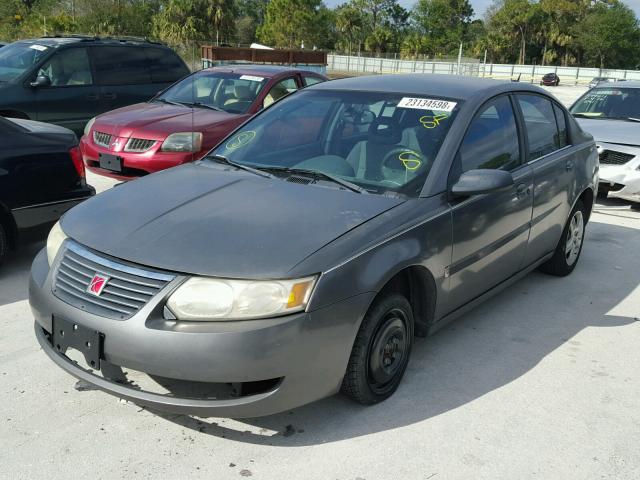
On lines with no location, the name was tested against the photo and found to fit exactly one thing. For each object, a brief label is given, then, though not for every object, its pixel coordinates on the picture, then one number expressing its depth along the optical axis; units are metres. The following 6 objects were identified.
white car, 7.75
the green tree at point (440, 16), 103.94
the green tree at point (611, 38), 81.06
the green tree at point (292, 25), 71.00
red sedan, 7.10
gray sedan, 2.74
